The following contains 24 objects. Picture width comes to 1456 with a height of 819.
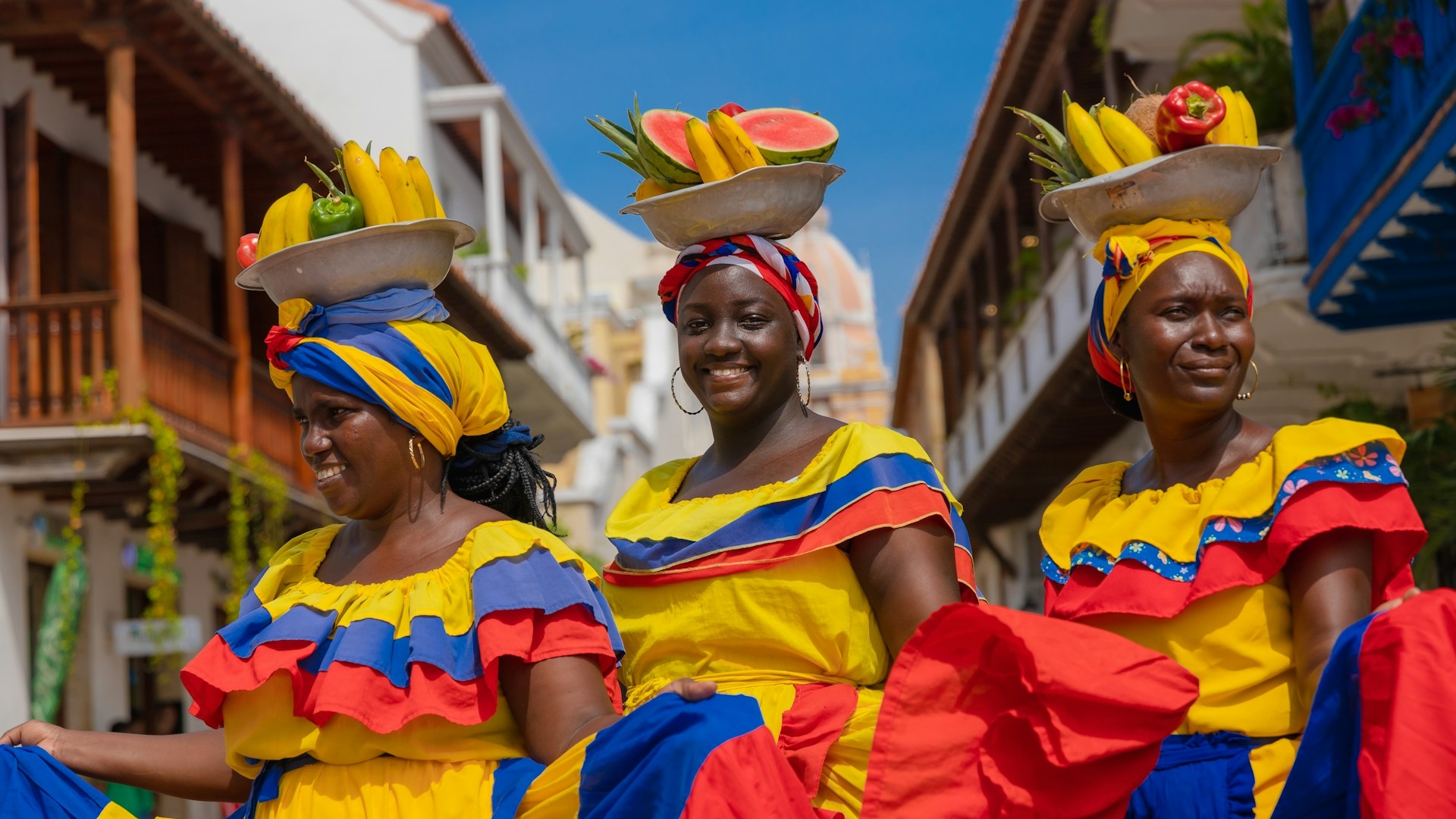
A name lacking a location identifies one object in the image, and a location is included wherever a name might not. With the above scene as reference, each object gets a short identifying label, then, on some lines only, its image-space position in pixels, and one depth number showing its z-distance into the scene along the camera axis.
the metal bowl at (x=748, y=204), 4.27
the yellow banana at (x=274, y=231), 4.37
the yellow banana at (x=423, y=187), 4.37
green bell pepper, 4.30
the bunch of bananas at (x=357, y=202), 4.30
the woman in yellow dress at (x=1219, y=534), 3.87
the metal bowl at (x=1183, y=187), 4.29
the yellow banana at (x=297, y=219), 4.34
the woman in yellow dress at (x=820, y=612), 3.31
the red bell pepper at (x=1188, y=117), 4.27
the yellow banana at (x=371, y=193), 4.30
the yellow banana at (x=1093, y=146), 4.37
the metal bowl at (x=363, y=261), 4.27
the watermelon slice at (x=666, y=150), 4.34
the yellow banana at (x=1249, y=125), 4.36
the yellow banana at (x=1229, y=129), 4.30
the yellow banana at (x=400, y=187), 4.33
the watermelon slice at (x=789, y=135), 4.30
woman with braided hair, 3.82
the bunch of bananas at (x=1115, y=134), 4.33
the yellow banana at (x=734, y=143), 4.24
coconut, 4.40
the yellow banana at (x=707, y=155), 4.27
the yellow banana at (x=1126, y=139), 4.33
